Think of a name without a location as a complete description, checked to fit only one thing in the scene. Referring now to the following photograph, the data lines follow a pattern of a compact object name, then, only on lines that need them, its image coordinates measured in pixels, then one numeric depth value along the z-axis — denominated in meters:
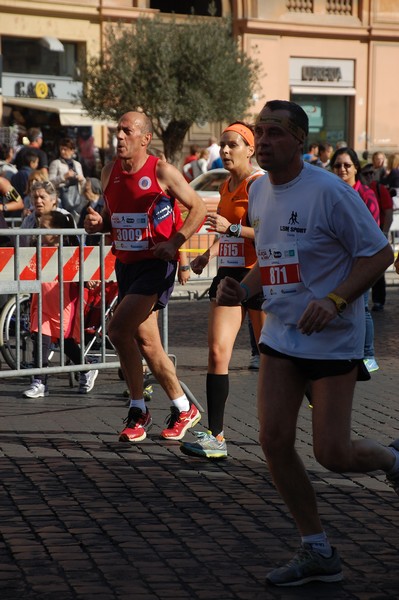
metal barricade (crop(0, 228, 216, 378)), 11.99
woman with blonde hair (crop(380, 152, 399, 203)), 29.18
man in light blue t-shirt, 6.47
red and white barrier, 12.02
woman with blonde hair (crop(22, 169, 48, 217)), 19.15
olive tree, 43.73
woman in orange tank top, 9.67
